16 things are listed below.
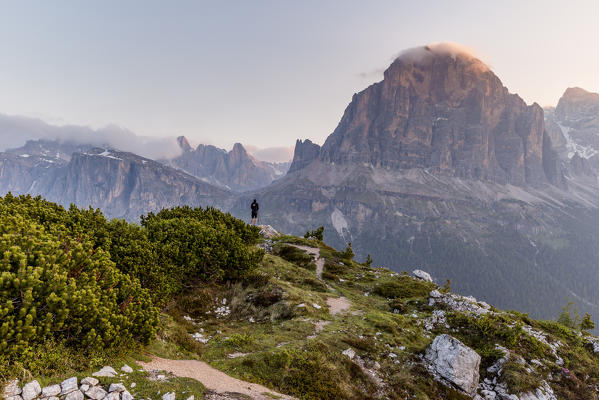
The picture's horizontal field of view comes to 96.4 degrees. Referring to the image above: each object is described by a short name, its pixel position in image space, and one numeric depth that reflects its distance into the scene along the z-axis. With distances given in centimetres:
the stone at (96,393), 768
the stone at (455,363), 1472
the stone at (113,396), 781
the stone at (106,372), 870
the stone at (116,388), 815
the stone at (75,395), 730
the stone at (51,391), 714
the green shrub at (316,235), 5653
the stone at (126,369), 953
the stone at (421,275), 4524
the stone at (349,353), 1489
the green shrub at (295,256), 3822
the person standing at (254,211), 4459
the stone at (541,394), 1456
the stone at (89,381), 802
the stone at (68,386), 748
